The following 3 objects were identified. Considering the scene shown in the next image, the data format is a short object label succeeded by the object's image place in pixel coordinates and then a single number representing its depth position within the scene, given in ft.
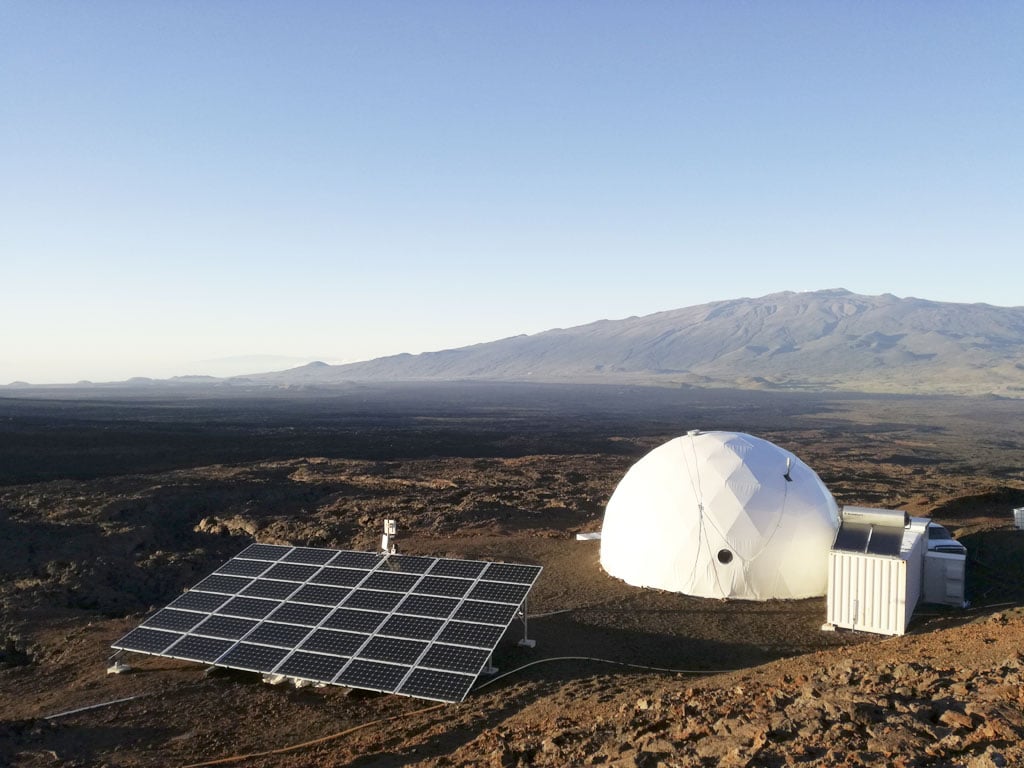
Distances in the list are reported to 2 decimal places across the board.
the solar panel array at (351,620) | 37.63
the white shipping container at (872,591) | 47.91
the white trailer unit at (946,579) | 53.42
